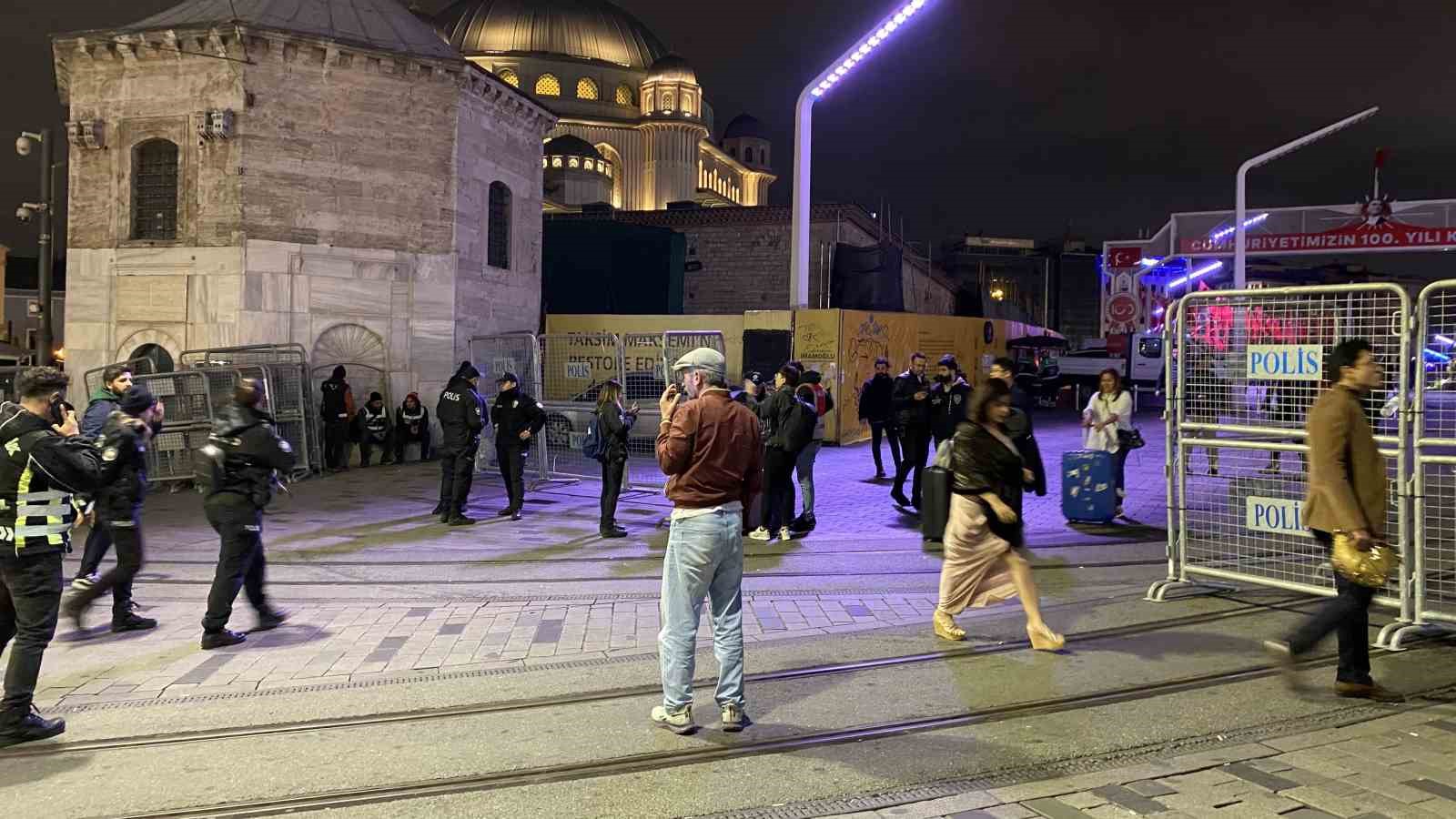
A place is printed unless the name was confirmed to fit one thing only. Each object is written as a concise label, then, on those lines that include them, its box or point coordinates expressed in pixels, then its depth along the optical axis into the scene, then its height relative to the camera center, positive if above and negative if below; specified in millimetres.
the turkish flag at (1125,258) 40312 +6099
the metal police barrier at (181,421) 14820 -281
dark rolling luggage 6477 -578
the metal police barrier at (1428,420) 6492 -35
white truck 32062 +1486
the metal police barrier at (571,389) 15922 +268
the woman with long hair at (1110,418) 11297 -76
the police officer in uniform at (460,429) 11914 -283
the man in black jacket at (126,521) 7172 -871
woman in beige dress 6320 -693
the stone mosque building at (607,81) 60375 +19586
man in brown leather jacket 4992 -683
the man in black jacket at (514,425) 12031 -237
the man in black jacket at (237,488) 6932 -595
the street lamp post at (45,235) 16609 +2765
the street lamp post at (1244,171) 21234 +5434
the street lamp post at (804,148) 15859 +4262
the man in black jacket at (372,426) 18672 -406
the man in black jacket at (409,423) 19234 -361
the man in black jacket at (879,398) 14086 +154
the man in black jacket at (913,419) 11844 -108
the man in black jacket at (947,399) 10930 +122
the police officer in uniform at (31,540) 5078 -699
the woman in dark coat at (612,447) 11156 -446
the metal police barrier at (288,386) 16750 +284
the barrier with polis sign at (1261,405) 7035 +57
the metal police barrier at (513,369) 15430 +554
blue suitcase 11188 -854
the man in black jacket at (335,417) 17797 -234
